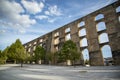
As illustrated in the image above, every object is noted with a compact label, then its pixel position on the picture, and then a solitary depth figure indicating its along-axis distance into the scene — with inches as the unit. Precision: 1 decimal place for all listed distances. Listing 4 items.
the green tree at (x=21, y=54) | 693.3
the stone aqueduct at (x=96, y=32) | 611.0
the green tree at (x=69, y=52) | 623.6
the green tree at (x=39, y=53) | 921.9
